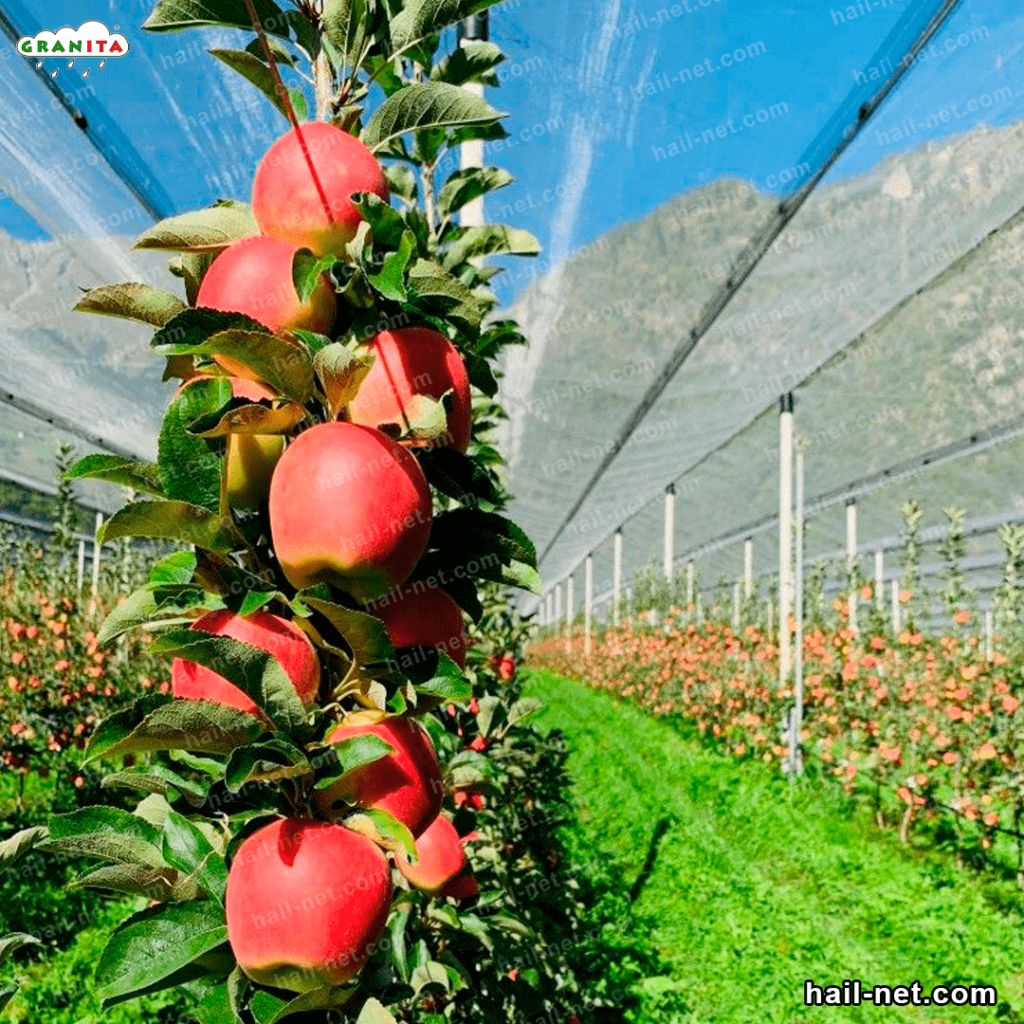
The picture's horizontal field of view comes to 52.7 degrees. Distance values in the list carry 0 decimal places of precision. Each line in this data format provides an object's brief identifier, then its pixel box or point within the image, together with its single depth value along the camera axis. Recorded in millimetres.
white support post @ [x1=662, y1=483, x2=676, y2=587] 12859
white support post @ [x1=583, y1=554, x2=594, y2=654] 18422
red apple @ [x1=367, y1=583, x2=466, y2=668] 1012
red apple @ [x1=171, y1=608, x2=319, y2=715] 909
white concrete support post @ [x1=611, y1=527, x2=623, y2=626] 15493
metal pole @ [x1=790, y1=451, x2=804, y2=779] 7289
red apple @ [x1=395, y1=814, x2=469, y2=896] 1286
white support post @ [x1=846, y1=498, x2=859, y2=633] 7605
